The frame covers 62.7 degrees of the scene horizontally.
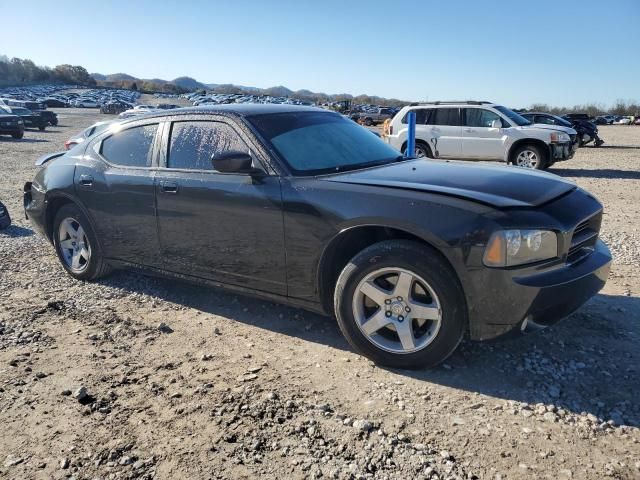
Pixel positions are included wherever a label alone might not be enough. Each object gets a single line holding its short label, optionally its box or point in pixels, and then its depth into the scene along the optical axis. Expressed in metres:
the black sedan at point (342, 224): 2.95
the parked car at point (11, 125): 25.00
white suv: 13.08
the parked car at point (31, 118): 32.19
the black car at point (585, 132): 23.92
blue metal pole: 8.10
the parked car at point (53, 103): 64.62
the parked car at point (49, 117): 33.25
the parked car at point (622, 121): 55.81
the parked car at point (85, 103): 69.88
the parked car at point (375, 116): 42.69
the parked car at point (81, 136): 11.55
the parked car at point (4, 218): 7.20
